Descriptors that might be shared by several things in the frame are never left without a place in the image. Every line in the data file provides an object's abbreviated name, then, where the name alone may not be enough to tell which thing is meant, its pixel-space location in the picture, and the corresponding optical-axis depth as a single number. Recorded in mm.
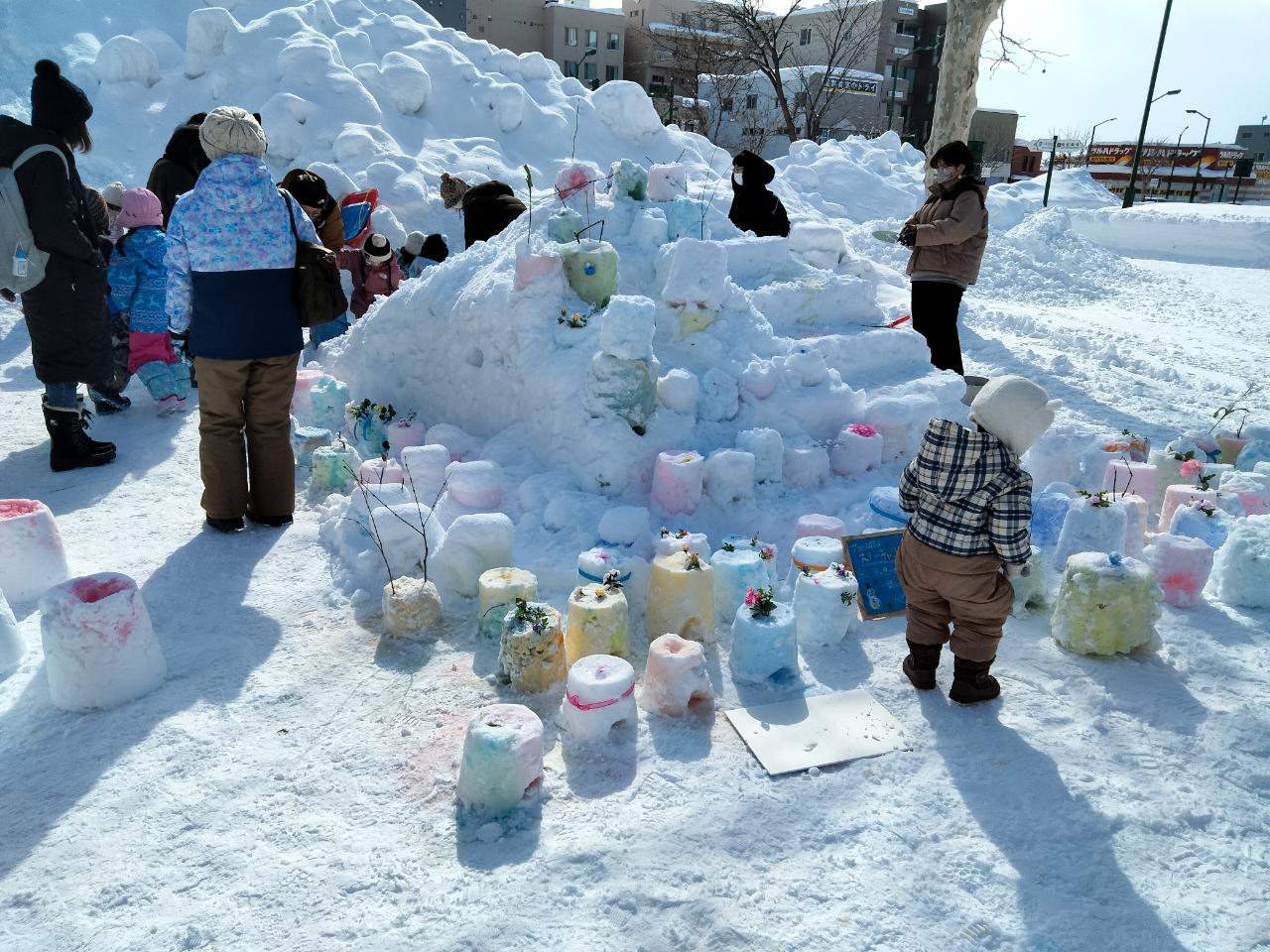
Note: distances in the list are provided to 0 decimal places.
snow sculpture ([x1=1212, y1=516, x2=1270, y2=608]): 3402
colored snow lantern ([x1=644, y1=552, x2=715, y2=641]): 3092
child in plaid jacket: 2514
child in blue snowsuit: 5148
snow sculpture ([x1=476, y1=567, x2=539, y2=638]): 3109
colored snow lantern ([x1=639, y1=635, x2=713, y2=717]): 2693
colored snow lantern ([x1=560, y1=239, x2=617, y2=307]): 4602
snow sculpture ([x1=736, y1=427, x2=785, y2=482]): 4148
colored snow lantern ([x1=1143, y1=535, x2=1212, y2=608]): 3418
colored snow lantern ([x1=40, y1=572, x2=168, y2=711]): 2590
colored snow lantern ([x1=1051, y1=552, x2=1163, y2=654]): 3037
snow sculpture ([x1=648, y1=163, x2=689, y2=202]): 5750
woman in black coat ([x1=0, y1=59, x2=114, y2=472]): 4074
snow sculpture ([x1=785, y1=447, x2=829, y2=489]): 4262
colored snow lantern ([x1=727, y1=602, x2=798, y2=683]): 2895
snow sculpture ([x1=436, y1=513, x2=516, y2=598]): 3436
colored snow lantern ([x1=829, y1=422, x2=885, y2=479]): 4422
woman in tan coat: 5152
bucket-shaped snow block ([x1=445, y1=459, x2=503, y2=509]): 3926
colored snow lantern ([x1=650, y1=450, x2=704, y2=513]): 3889
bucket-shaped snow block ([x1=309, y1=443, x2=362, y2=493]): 4301
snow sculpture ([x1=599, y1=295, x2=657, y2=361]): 3936
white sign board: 2545
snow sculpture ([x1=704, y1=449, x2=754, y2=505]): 3947
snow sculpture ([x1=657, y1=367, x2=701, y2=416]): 4250
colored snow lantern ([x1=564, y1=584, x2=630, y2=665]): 2914
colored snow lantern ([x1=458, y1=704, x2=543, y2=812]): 2271
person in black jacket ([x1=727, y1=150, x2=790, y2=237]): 7012
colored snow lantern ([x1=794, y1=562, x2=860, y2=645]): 3137
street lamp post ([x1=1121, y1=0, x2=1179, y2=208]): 16422
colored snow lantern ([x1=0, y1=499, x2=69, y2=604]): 3246
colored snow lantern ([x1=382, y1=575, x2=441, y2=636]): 3134
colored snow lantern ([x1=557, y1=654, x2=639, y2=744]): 2529
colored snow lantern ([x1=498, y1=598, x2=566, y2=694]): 2797
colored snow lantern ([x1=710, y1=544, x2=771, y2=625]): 3324
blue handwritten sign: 3416
